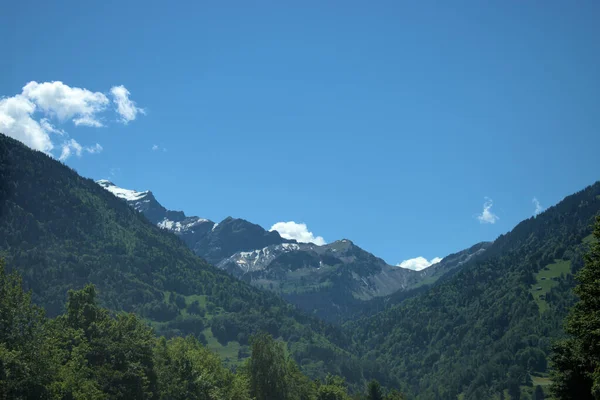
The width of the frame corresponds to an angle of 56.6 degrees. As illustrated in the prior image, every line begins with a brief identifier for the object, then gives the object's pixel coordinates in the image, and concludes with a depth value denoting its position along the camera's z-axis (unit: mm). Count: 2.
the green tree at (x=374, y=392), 150375
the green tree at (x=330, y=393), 135625
